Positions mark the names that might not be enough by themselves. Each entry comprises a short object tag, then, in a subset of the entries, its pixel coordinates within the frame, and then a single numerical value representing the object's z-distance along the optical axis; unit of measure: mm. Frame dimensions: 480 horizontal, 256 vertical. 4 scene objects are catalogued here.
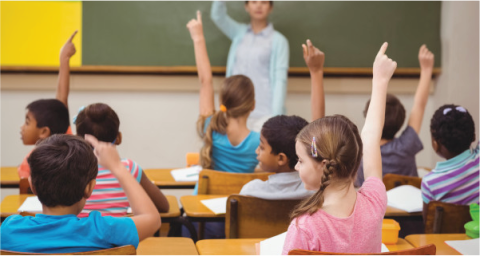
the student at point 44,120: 3137
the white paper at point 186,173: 3129
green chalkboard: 4711
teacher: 4605
